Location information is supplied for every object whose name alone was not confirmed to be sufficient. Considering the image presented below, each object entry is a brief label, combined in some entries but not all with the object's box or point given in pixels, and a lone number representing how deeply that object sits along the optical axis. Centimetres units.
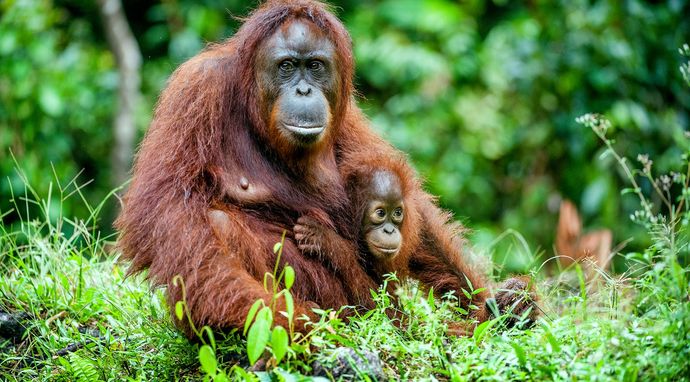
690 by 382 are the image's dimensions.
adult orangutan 702
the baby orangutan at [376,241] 772
